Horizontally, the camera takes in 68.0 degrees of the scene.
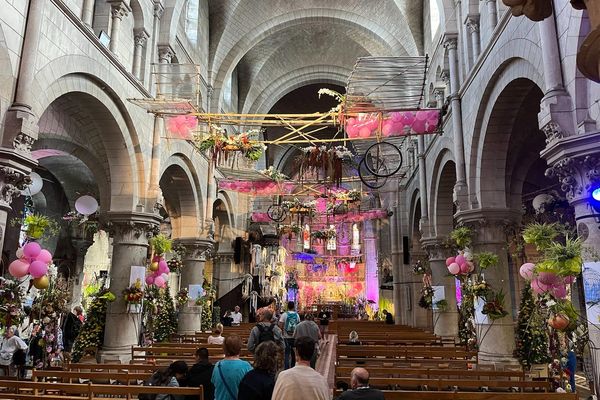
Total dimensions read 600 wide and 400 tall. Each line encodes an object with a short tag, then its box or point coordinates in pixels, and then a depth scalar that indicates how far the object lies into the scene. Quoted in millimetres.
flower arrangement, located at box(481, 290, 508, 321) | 9586
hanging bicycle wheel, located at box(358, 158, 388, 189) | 18562
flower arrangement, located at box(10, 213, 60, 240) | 7207
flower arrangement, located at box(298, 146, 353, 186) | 12875
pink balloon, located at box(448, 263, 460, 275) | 10406
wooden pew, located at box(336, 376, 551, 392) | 6023
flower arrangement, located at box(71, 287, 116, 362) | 11180
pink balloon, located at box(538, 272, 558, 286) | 5723
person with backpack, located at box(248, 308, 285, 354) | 6312
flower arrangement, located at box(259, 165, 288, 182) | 19142
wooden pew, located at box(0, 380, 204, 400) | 4531
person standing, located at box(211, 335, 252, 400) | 4090
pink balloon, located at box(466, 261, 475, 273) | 10289
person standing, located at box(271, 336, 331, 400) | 3197
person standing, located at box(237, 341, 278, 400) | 3557
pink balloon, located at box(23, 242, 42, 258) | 7246
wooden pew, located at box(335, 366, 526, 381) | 6977
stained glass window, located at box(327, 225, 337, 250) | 37562
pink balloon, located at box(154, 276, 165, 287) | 12109
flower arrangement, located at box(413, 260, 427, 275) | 16328
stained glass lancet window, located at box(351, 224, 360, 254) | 36781
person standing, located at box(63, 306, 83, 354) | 12438
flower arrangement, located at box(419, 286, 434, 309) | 14752
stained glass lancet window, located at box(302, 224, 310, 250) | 34156
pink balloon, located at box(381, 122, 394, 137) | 11594
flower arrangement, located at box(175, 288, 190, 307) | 15662
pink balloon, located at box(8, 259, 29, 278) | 7043
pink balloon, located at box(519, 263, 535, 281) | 6681
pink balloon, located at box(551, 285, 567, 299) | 5805
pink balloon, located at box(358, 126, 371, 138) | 11656
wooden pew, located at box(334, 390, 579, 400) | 4883
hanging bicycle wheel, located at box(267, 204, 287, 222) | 21802
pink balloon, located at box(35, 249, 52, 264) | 7296
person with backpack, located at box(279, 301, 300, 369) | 8141
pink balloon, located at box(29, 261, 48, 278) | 7121
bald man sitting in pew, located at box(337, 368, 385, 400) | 3336
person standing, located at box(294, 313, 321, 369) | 7227
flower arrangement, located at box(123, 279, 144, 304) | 11156
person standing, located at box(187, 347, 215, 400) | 4832
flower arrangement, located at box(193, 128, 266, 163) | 12353
